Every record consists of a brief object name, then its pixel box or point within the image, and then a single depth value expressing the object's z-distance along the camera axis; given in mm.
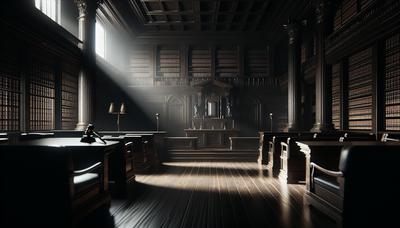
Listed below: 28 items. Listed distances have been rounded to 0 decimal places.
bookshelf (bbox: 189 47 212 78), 12586
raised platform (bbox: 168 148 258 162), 8203
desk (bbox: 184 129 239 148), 9602
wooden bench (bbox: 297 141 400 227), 2246
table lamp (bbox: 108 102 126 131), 7883
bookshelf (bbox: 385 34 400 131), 5152
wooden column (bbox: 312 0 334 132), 7029
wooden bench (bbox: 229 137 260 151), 8641
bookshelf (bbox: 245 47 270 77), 12562
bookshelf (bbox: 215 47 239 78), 12578
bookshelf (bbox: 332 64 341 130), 7414
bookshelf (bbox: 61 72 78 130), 7235
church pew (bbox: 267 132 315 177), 5711
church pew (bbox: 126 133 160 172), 5883
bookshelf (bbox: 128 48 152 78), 12508
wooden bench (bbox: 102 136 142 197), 3805
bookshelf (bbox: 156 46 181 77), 12547
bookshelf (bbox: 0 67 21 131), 4996
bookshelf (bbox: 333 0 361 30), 6824
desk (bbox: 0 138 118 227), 2244
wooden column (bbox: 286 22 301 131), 8891
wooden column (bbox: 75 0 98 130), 7184
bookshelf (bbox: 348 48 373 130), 6047
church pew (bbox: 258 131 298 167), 6820
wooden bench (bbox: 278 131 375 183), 4809
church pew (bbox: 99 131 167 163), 7500
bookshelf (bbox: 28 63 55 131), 5905
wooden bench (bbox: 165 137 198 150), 8688
